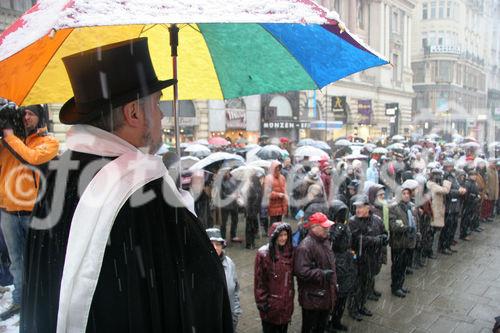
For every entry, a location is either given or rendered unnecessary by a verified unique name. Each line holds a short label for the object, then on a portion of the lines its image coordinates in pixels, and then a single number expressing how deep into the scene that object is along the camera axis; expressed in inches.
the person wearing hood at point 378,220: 235.1
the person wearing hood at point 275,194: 361.1
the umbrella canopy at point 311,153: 474.8
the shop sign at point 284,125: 1169.7
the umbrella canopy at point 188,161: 344.5
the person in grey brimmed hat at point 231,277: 160.7
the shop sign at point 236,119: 1065.5
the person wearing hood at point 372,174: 453.1
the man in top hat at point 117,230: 52.6
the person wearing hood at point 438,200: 342.6
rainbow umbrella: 56.2
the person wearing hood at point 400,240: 263.3
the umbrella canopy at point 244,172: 363.9
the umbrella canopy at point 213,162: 315.9
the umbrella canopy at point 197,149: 482.9
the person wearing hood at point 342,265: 206.4
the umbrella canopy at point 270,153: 505.7
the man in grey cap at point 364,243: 229.0
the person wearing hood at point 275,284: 178.4
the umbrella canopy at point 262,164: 429.6
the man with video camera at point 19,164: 140.3
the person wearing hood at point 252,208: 355.9
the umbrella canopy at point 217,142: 618.5
